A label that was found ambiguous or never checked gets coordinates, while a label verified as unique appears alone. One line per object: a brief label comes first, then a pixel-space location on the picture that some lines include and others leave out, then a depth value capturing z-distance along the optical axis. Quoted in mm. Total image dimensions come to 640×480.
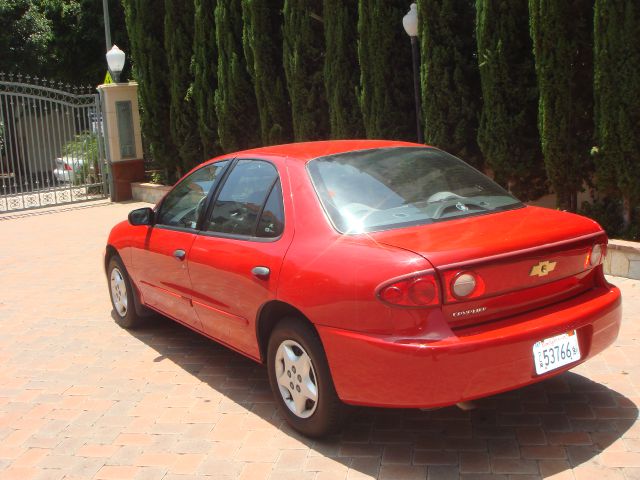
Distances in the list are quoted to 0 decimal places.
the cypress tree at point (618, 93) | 7023
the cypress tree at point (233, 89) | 13430
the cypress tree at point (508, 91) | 8203
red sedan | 3453
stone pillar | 16656
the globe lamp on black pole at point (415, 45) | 9062
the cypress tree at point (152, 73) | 16016
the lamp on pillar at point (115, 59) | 16141
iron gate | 16344
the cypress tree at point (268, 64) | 12445
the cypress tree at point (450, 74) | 8945
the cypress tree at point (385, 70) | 9758
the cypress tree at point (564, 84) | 7598
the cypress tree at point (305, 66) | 11375
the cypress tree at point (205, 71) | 14172
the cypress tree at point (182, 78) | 15094
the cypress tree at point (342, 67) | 10500
